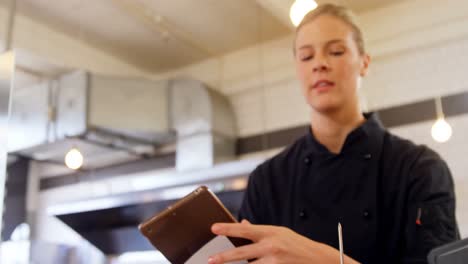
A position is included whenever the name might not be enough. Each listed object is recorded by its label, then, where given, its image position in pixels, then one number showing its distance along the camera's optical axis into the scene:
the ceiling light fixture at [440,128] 2.80
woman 0.95
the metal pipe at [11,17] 3.30
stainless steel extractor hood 3.61
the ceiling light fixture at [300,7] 1.93
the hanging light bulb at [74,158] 3.31
